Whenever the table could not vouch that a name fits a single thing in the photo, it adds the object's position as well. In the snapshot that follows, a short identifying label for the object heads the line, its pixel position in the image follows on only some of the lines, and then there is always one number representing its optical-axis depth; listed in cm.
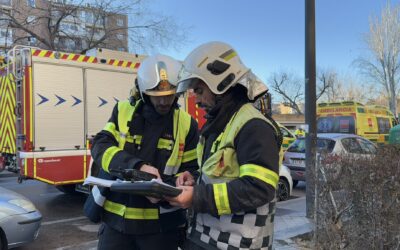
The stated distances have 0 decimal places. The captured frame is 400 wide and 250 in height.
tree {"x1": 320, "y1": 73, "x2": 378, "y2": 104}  5509
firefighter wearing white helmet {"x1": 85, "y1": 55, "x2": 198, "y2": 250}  249
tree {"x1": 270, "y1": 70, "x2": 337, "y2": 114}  5978
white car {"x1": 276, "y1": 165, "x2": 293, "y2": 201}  902
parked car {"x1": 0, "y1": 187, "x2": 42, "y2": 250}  486
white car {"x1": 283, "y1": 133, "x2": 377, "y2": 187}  1039
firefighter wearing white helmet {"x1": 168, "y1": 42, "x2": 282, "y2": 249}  178
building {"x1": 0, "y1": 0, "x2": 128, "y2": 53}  1873
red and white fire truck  733
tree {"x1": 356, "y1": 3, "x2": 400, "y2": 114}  3588
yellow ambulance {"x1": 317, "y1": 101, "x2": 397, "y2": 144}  1658
